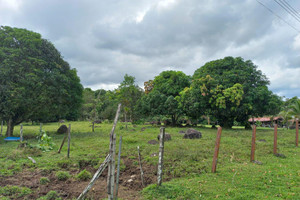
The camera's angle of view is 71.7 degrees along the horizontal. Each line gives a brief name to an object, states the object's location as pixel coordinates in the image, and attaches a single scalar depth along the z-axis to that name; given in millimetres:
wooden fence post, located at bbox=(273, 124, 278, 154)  9695
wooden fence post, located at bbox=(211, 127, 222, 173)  6895
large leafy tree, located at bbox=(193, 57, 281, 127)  21156
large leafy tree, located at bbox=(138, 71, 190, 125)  26156
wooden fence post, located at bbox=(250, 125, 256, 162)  8181
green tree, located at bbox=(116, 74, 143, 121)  33588
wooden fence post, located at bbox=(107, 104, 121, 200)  4199
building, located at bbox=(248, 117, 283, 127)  41047
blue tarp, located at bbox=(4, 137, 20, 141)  14195
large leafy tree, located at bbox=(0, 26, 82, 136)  14719
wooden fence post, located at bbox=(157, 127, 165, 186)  5551
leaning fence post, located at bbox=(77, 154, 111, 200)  4217
